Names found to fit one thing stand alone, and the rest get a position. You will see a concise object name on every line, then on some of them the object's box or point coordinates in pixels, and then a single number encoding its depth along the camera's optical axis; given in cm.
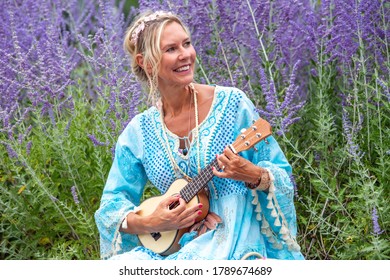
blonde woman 609
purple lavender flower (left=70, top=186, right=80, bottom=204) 741
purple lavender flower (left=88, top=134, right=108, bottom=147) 778
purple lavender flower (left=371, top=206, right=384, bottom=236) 634
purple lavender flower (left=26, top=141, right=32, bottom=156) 804
